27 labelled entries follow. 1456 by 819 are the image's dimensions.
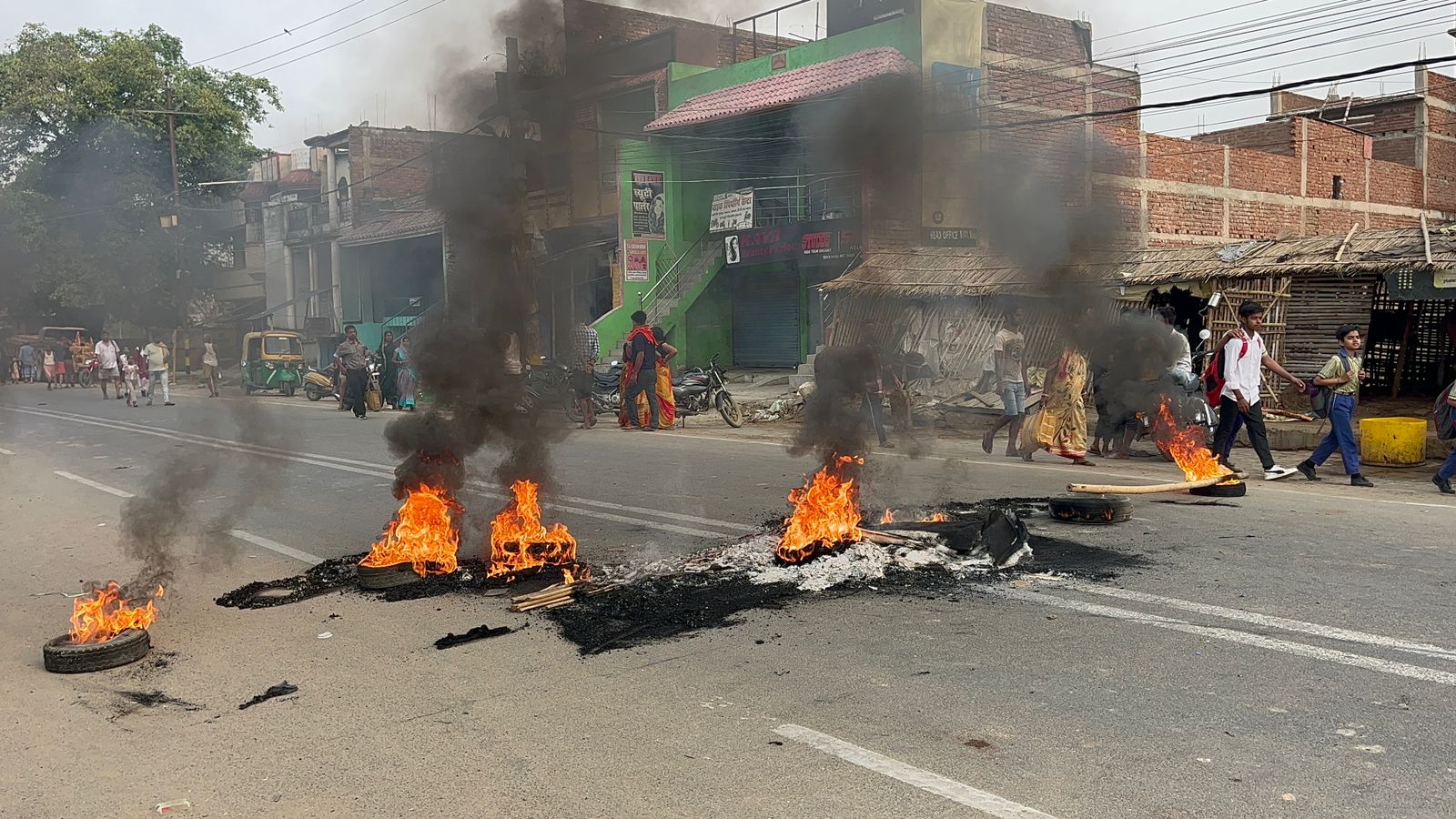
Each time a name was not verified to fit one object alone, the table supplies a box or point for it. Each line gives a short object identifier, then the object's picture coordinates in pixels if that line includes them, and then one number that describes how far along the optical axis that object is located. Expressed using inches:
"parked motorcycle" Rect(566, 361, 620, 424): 708.0
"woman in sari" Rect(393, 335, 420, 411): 754.2
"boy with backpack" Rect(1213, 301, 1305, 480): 369.4
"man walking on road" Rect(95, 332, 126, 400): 968.9
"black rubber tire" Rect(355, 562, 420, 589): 227.1
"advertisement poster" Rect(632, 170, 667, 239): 869.2
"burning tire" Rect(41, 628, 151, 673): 177.2
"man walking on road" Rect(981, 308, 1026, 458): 457.1
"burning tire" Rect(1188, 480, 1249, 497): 325.1
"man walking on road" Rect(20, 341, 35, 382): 1123.3
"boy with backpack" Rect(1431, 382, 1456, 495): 341.7
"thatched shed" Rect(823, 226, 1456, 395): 531.5
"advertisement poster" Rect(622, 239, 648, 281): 861.8
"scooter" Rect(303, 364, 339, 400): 973.2
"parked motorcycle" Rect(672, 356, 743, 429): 651.5
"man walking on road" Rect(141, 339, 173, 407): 853.8
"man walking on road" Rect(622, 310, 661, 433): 613.9
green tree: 777.6
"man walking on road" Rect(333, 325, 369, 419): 739.4
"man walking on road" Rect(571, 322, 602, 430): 651.5
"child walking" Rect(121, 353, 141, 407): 858.1
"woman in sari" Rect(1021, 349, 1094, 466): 425.4
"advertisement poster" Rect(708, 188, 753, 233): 836.0
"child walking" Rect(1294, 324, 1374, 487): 352.8
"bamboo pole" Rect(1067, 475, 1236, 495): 321.7
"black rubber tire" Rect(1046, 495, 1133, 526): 281.7
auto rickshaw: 1061.1
